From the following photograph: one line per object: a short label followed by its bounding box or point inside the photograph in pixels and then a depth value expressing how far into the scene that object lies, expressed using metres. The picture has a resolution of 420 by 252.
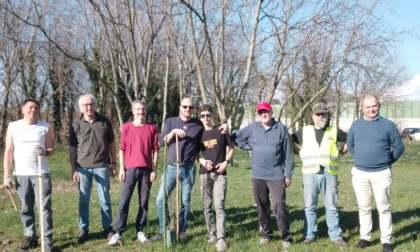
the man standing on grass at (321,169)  5.96
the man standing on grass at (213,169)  5.89
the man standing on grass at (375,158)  5.63
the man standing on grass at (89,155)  6.11
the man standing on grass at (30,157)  5.80
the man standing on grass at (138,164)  6.07
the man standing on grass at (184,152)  5.97
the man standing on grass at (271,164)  5.86
